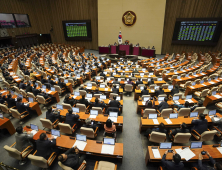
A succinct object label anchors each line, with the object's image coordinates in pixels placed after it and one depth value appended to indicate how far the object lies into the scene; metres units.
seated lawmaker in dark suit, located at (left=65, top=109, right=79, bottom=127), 4.96
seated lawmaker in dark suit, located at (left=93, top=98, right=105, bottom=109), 5.84
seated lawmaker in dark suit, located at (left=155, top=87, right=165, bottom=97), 7.02
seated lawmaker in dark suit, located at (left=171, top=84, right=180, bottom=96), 7.29
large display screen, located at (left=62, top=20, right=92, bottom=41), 21.38
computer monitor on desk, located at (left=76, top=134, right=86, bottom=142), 4.04
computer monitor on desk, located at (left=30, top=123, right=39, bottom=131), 4.57
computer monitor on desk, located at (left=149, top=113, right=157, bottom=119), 5.00
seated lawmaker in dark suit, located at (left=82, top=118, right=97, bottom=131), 4.37
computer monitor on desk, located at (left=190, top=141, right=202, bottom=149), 3.72
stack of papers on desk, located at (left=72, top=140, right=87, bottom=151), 3.85
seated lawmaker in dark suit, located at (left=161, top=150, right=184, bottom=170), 3.04
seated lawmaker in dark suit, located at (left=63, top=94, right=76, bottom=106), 6.24
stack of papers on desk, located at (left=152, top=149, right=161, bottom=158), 3.56
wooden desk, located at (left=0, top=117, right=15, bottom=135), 4.91
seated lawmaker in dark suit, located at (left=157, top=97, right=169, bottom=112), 5.64
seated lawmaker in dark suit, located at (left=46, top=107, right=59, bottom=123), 5.14
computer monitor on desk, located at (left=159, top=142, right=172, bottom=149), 3.70
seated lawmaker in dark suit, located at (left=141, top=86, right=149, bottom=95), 7.02
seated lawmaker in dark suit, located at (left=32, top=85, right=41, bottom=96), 7.36
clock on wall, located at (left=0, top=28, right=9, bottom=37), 17.86
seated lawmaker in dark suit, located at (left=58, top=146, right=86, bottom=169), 3.17
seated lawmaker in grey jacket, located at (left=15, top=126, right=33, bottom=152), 4.05
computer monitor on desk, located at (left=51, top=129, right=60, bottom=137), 4.25
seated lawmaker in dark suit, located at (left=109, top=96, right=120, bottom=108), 5.92
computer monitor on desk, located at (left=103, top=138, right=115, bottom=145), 3.90
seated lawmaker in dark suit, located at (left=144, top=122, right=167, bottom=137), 4.11
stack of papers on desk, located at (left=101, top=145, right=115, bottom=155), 3.70
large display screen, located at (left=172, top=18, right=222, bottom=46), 15.44
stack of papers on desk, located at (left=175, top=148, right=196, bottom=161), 3.52
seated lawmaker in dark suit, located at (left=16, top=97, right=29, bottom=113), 5.77
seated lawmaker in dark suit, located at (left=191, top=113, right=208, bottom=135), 4.51
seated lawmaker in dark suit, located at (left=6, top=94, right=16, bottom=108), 6.18
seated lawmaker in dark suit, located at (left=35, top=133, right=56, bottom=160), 3.69
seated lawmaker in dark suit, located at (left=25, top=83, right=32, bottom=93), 7.50
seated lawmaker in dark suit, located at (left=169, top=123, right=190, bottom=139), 4.09
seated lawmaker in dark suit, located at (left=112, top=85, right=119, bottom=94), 7.32
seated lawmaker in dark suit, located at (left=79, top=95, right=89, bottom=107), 6.17
